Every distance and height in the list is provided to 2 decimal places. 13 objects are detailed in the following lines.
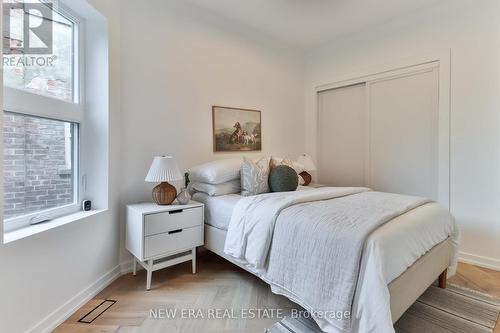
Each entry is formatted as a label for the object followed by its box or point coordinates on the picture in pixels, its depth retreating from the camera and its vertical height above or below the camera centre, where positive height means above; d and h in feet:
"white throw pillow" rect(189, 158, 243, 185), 8.05 -0.27
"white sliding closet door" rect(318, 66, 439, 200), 9.49 +1.31
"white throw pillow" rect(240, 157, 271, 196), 8.21 -0.46
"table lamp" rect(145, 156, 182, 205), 6.95 -0.37
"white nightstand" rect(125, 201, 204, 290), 6.57 -1.90
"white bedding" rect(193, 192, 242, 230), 7.19 -1.30
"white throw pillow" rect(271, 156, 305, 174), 9.16 +0.03
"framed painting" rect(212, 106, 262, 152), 9.89 +1.42
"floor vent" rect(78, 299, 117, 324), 5.47 -3.35
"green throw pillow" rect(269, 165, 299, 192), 8.36 -0.53
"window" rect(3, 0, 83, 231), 5.13 +1.12
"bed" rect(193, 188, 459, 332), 4.00 -1.90
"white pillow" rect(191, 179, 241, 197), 8.10 -0.79
